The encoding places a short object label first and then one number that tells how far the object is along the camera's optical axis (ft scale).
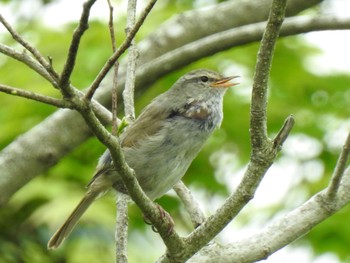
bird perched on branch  34.68
